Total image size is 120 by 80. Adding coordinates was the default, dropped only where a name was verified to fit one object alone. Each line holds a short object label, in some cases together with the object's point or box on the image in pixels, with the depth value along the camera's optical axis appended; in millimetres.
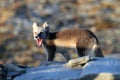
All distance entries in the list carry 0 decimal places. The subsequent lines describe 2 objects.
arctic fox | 15617
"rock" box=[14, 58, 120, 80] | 12250
